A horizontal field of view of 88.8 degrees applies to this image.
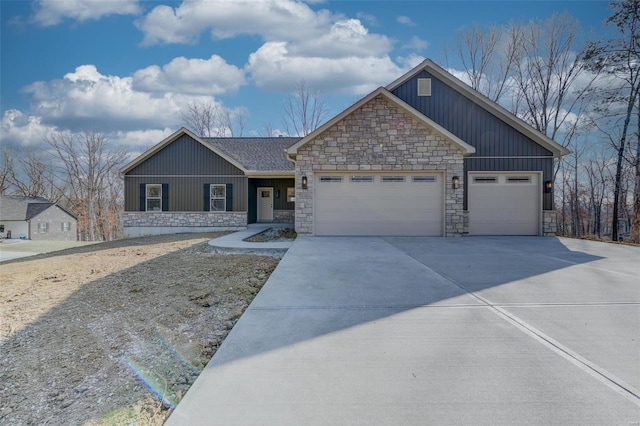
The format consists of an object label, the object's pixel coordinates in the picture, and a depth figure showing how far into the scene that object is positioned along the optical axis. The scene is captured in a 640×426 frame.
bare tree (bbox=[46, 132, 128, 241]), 29.38
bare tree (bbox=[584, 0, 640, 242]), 13.15
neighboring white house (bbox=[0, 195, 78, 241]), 28.27
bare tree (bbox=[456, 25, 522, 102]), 20.33
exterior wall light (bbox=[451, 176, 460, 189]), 10.69
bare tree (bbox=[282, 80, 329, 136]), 25.72
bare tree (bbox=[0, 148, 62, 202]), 31.61
